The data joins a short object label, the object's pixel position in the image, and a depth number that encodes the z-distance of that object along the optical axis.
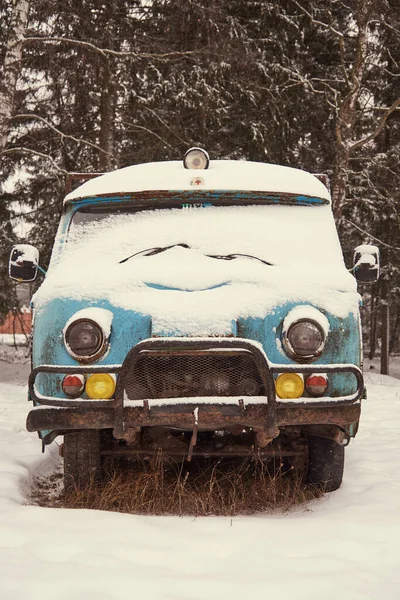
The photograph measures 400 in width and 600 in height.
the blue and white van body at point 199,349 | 3.46
